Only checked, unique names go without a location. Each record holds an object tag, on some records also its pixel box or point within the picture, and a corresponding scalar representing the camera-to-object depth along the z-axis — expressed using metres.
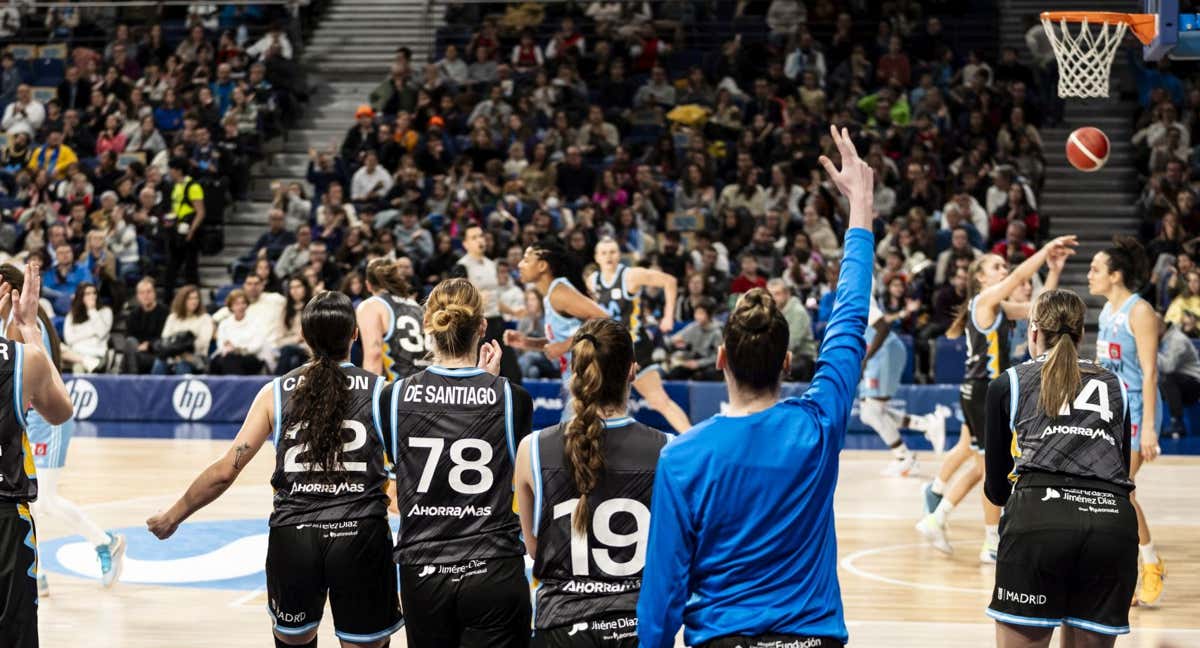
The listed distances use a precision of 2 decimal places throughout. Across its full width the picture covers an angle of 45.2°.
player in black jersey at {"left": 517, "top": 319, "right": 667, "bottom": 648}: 4.29
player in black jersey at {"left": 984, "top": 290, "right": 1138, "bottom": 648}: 5.31
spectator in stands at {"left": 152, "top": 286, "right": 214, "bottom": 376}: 17.50
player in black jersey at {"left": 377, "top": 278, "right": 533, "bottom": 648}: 4.86
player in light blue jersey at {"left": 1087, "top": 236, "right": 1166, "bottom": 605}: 7.89
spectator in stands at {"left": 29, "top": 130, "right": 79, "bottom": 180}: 21.44
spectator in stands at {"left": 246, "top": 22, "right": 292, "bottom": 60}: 23.00
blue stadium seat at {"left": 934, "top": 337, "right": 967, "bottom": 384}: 16.05
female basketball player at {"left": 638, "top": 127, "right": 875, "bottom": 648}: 3.47
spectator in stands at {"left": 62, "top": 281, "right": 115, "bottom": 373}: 17.73
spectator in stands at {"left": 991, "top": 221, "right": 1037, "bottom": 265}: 16.48
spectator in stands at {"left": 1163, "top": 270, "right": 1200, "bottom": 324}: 15.76
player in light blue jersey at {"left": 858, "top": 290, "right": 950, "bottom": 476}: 13.30
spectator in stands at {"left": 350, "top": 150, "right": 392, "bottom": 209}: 20.02
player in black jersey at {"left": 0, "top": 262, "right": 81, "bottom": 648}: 5.09
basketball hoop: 9.85
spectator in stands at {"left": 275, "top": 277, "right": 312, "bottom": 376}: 17.11
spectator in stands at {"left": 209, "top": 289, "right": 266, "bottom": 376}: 17.23
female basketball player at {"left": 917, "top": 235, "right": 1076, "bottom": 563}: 9.40
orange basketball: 11.30
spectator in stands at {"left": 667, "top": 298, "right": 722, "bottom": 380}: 16.36
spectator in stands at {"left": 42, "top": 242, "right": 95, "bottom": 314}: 18.92
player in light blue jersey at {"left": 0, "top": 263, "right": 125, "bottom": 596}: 8.41
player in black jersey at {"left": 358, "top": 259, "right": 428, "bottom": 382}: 9.46
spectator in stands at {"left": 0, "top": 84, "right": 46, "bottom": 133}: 22.50
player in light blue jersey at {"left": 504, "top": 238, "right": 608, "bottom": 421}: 10.09
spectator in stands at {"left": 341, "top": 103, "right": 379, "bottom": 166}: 20.89
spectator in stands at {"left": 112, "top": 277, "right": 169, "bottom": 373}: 17.78
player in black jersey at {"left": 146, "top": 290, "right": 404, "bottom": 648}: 5.22
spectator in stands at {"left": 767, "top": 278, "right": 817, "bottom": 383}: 15.93
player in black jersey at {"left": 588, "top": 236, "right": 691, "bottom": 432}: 12.25
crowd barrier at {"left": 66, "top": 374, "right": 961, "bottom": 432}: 17.08
